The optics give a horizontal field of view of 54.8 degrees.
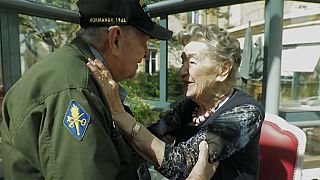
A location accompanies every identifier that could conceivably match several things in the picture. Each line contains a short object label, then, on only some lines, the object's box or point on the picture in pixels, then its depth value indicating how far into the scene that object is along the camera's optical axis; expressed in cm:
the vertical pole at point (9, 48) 226
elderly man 90
